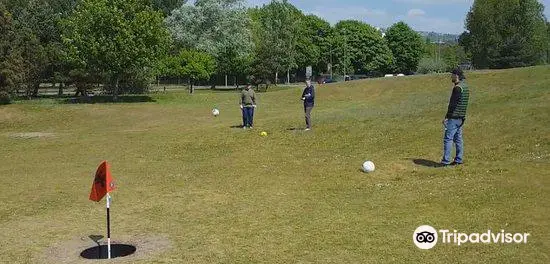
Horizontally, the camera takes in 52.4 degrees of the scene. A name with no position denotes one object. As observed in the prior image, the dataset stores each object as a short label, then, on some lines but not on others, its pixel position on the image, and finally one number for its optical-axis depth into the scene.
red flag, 9.59
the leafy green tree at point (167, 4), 79.38
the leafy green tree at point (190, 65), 60.47
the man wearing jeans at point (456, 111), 12.88
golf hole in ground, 9.29
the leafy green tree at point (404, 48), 112.81
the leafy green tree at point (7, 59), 39.06
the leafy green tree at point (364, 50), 106.19
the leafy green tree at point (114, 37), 41.34
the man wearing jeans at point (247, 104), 22.44
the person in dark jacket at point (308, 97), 20.09
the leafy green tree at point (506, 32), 70.06
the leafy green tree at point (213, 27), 63.00
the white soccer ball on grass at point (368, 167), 13.86
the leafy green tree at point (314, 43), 94.56
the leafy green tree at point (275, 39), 70.88
